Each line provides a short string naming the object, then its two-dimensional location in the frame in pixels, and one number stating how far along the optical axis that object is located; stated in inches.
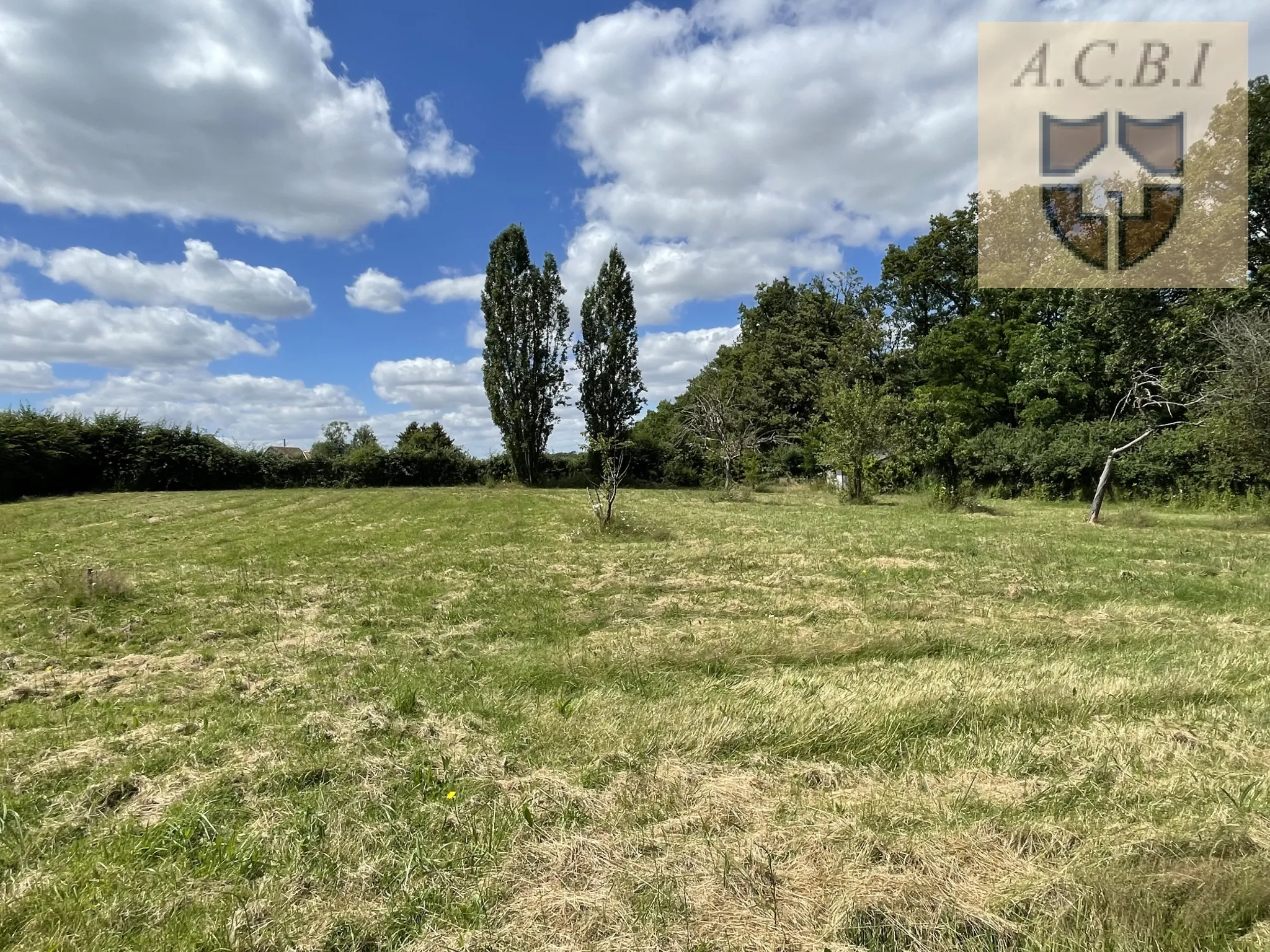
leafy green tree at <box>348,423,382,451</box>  2048.0
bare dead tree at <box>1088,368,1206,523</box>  542.3
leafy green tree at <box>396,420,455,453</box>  1280.6
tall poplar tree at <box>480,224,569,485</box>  1266.0
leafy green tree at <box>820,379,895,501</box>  780.6
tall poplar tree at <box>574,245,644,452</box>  1352.1
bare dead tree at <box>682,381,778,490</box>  997.2
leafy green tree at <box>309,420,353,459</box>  2247.3
